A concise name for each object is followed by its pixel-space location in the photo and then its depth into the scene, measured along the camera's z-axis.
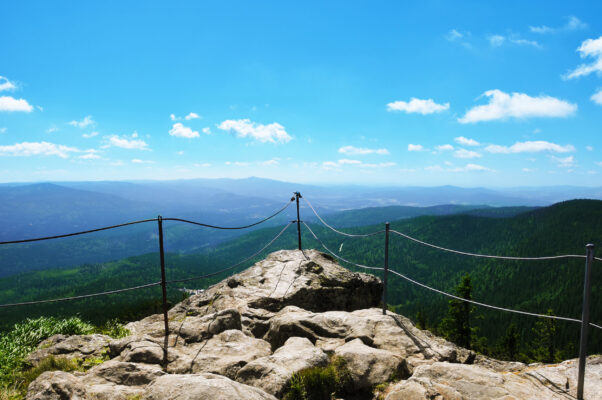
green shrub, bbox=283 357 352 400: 4.97
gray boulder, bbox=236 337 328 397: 5.00
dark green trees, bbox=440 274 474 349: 38.88
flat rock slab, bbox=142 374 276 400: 4.04
